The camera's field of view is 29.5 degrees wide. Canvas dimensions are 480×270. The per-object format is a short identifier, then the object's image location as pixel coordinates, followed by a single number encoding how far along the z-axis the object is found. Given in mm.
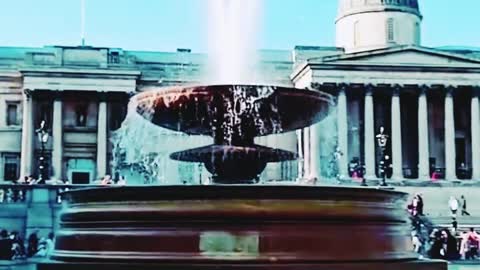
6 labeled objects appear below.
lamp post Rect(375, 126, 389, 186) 45350
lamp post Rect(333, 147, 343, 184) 56656
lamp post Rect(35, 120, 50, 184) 49944
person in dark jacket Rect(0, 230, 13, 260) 25344
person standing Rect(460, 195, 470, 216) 49206
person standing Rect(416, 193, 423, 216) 37838
